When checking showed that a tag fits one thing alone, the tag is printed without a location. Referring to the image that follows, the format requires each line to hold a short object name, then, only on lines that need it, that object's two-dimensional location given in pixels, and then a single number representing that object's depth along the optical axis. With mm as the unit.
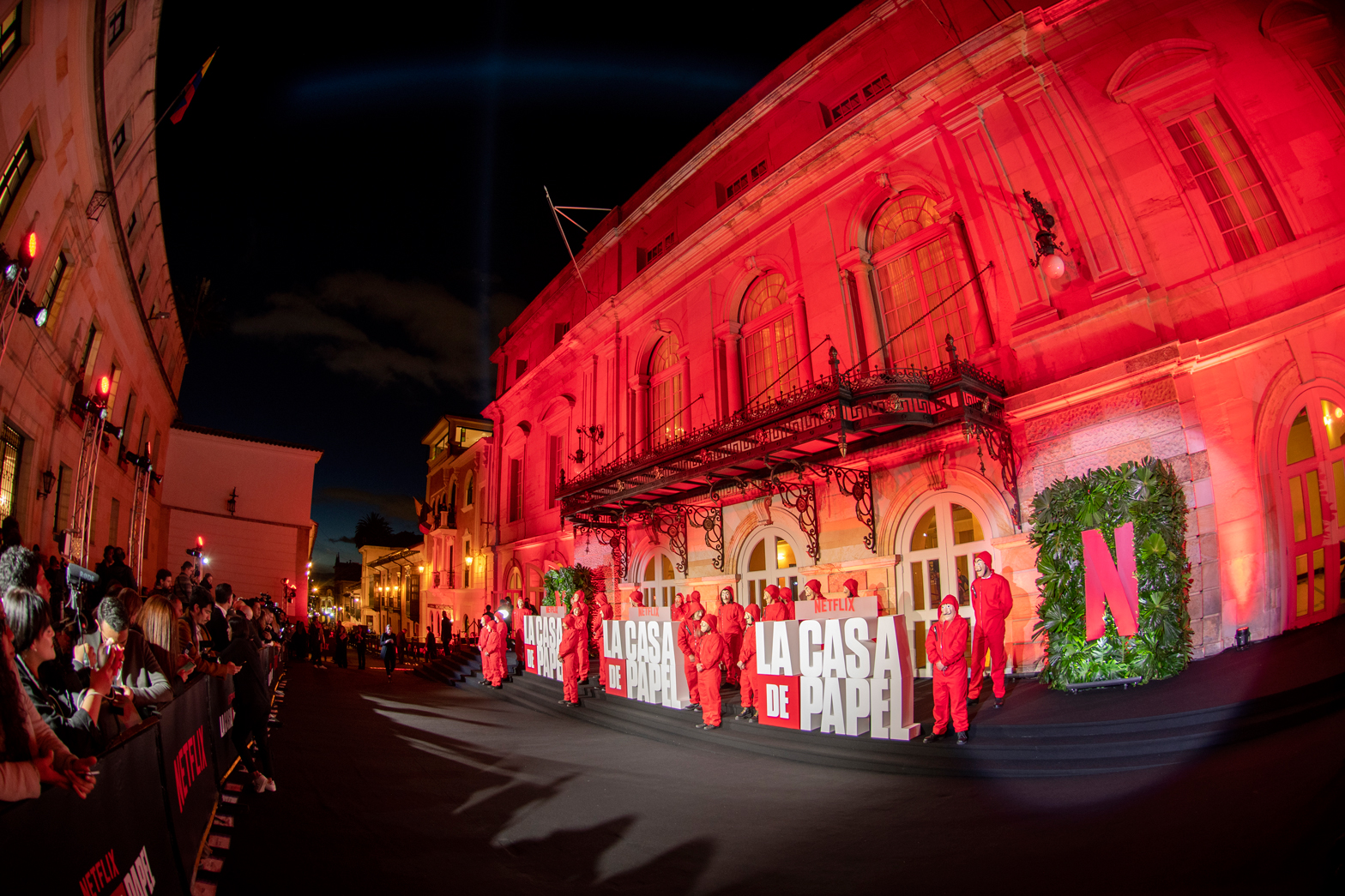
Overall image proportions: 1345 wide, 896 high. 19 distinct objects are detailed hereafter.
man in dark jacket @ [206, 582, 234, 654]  8414
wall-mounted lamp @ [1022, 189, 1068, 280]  10055
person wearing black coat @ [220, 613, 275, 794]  6430
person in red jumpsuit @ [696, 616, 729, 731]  9547
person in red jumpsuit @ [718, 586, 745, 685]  11211
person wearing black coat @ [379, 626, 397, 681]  20372
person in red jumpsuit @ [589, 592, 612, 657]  18766
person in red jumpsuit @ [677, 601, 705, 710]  10289
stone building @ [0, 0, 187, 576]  9680
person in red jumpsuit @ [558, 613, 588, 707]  12797
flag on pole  14070
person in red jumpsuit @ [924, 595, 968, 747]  7238
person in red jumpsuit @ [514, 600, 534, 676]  17047
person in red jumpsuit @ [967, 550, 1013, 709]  8039
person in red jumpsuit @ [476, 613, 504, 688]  16516
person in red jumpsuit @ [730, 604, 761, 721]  9520
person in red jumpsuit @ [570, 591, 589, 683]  12891
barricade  2533
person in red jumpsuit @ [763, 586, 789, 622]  11232
